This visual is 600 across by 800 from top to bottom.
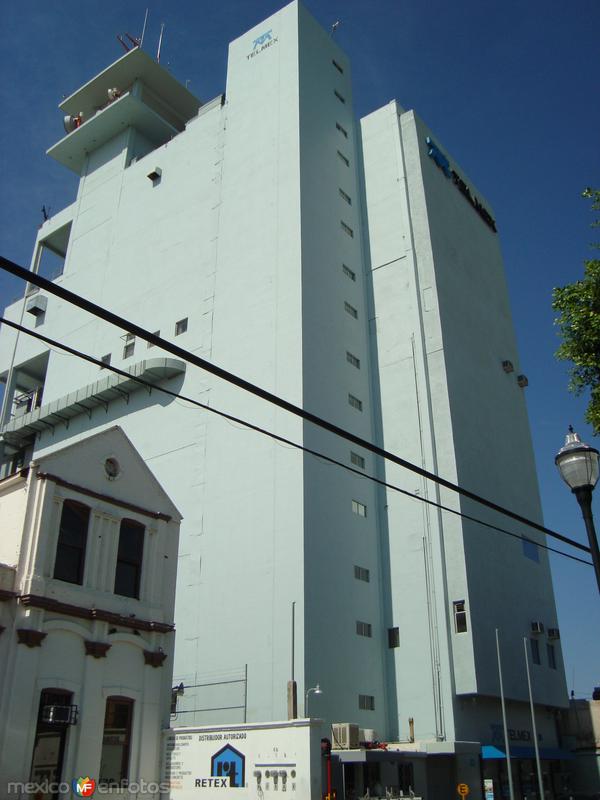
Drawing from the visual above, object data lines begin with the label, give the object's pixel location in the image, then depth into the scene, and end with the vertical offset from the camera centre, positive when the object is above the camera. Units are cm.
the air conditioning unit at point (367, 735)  3050 +172
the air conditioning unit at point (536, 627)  3856 +705
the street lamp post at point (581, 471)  1029 +379
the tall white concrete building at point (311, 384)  3288 +1994
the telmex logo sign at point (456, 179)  4838 +3657
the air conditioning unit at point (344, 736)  2822 +158
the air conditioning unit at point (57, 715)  1906 +154
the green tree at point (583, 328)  2012 +1089
